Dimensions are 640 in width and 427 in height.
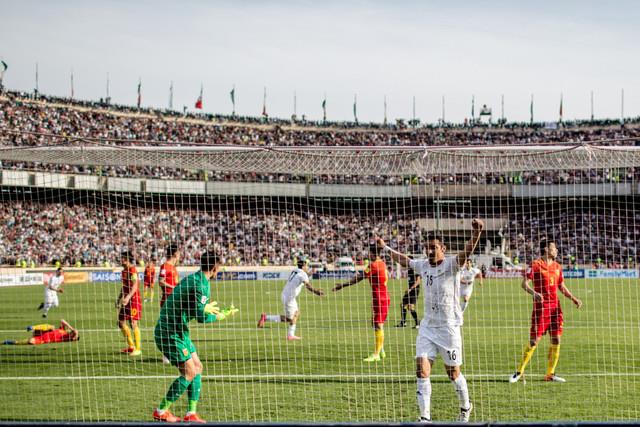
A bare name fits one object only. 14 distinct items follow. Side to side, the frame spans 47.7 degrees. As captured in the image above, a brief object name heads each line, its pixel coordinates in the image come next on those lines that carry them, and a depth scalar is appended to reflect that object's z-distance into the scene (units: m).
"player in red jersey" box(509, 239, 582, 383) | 11.34
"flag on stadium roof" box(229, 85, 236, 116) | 86.94
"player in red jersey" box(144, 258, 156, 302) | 20.51
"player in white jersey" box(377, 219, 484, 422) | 8.23
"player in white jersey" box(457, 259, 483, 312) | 19.93
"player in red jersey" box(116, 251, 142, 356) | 14.34
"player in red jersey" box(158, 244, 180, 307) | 14.43
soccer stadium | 8.97
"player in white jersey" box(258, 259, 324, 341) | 16.50
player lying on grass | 16.16
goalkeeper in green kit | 8.51
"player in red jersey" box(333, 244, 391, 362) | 14.06
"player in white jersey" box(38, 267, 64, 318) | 23.45
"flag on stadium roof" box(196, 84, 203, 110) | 78.12
